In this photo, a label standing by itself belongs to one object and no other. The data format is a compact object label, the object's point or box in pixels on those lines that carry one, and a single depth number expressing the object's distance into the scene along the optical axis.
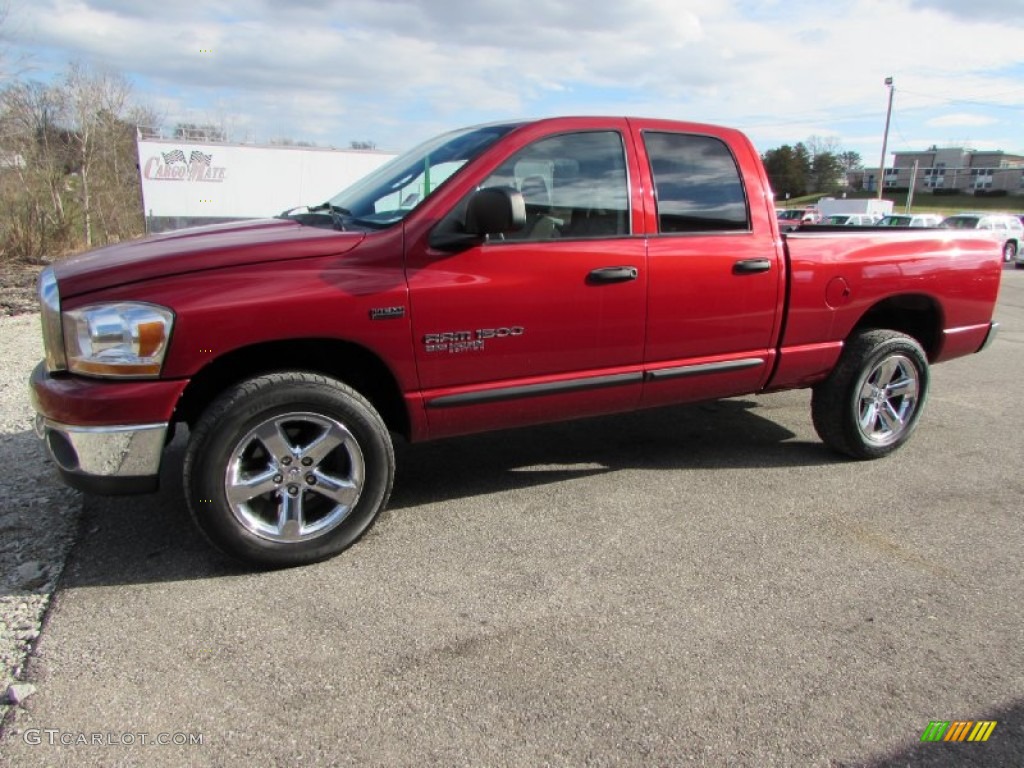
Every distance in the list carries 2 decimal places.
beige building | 96.88
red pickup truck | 2.91
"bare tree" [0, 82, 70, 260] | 15.52
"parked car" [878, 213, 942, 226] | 22.99
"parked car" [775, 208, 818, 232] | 40.33
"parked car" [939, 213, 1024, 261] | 25.56
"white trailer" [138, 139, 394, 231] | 23.44
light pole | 49.88
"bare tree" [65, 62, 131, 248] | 22.47
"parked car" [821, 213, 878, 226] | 28.72
